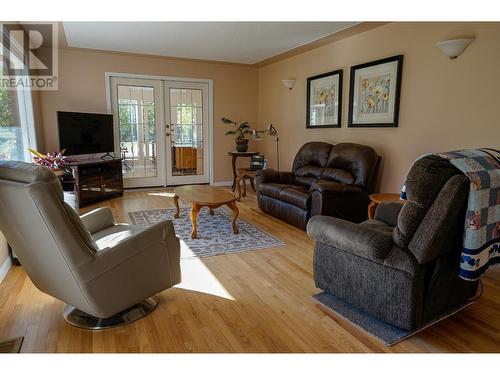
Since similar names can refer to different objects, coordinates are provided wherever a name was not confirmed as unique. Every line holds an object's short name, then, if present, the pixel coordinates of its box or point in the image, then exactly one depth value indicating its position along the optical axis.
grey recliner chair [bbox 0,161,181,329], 1.57
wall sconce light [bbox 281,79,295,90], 5.56
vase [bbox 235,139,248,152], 6.15
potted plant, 6.16
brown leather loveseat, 3.64
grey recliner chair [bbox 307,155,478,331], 1.69
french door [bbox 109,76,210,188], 5.89
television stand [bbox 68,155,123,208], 4.73
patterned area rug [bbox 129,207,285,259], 3.26
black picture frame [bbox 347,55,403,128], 3.77
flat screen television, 4.91
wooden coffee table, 3.48
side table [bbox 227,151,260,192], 6.13
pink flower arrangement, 3.75
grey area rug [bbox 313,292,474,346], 1.90
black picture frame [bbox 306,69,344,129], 4.62
